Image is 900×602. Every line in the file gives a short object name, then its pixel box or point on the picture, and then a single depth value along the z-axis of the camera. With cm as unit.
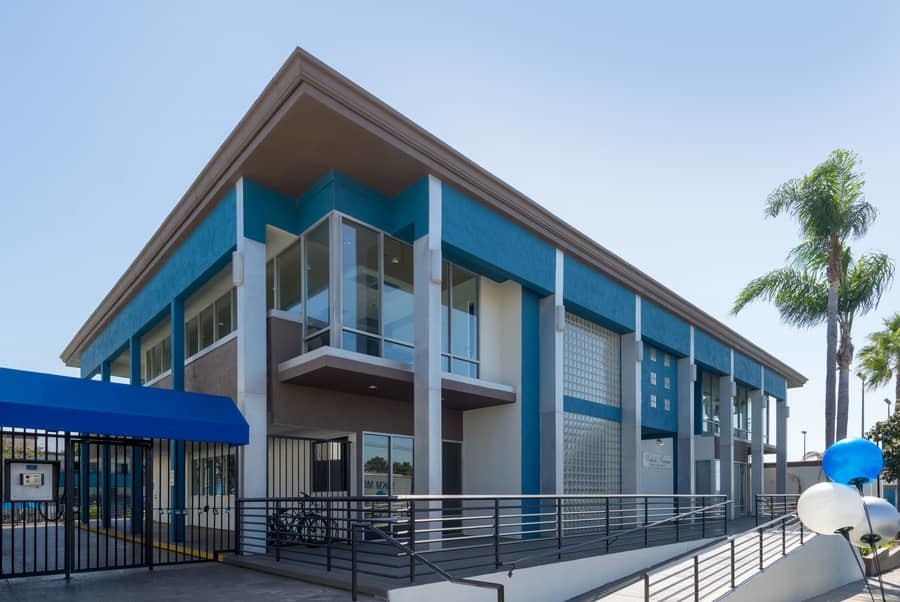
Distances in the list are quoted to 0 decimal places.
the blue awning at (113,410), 1086
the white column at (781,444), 3219
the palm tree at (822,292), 2708
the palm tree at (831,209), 2422
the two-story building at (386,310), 1392
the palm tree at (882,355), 3634
